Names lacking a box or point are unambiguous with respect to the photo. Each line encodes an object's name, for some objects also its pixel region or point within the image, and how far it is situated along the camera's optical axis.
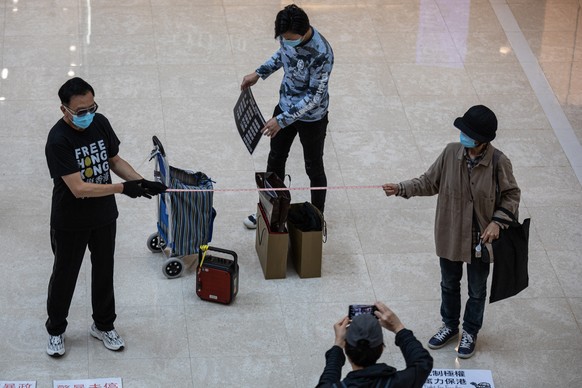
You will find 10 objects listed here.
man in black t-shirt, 8.95
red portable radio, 10.58
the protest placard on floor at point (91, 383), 9.63
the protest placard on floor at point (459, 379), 9.87
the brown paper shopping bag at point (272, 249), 10.90
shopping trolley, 10.72
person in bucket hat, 9.19
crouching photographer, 6.90
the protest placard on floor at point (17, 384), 9.56
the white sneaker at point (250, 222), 11.88
